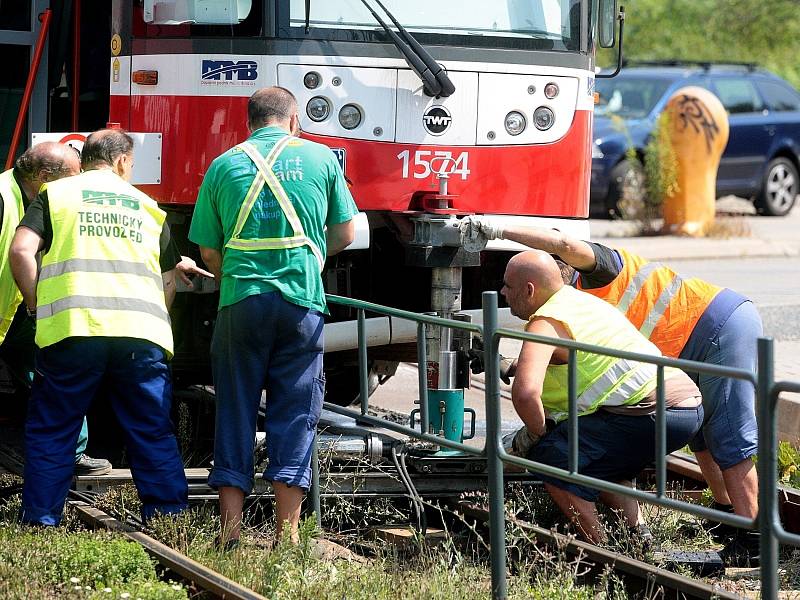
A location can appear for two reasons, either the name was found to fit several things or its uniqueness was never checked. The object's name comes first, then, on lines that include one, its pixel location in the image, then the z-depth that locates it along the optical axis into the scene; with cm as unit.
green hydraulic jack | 1307
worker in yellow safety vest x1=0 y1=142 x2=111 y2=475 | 1244
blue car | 3775
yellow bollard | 3597
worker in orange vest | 1196
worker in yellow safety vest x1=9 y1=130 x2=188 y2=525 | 1137
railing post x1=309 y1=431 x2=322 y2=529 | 1212
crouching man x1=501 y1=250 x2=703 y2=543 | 1156
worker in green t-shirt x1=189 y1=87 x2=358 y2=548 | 1119
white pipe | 1452
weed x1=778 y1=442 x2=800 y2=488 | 1405
